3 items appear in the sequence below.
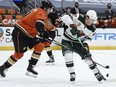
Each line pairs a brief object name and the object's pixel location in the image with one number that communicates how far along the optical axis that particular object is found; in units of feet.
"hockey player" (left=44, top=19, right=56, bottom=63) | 34.78
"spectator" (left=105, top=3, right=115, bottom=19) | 56.21
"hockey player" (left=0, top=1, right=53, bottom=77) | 24.60
